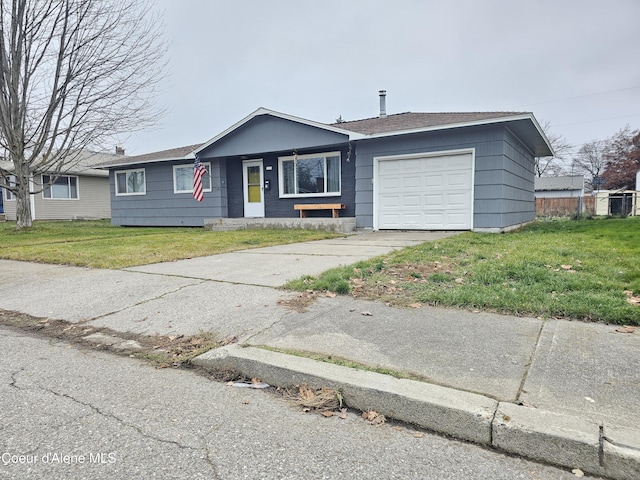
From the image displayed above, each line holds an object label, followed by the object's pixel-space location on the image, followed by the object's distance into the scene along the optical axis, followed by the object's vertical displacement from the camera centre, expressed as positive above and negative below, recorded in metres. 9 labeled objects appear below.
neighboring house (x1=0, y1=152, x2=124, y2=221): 21.89 +0.64
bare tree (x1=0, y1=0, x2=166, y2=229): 12.57 +4.33
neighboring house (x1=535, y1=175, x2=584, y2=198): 37.88 +1.65
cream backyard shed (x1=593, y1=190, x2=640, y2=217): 19.26 -0.05
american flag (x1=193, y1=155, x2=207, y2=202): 14.52 +1.05
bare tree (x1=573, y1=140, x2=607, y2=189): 47.81 +5.31
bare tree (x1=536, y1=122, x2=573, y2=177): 42.38 +4.95
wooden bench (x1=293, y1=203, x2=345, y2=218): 12.55 -0.01
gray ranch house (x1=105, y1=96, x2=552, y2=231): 10.38 +1.09
